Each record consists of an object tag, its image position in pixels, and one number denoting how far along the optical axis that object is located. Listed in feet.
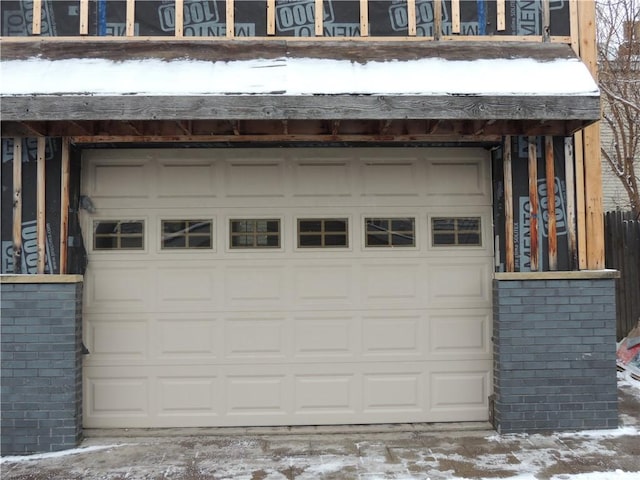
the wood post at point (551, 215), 18.01
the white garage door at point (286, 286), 18.43
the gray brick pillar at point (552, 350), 17.62
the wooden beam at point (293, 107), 14.97
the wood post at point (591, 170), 18.07
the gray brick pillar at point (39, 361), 16.93
